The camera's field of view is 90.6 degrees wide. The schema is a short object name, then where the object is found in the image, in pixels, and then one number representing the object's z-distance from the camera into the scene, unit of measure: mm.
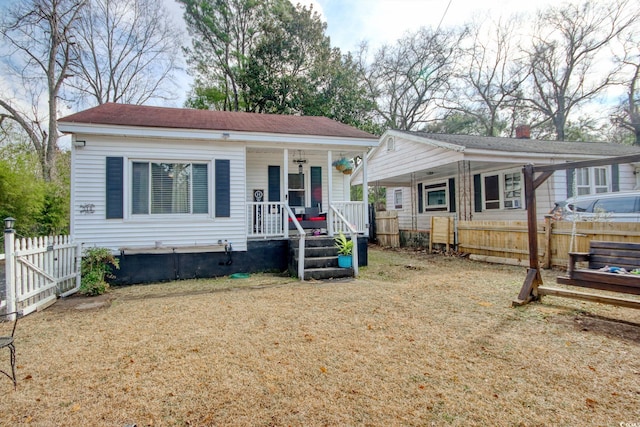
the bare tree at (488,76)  24078
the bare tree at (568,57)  21000
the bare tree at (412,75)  23922
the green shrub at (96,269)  6234
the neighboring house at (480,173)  10602
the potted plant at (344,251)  7266
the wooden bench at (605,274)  3866
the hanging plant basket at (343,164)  9959
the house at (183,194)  6918
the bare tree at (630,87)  19875
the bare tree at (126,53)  18484
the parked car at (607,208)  7461
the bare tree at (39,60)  14742
